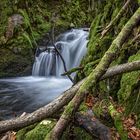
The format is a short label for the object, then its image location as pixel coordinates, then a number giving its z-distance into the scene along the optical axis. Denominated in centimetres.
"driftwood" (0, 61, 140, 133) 197
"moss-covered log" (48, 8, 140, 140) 176
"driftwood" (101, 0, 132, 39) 304
